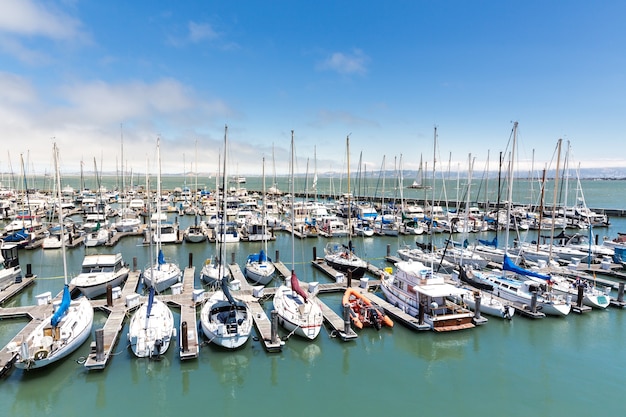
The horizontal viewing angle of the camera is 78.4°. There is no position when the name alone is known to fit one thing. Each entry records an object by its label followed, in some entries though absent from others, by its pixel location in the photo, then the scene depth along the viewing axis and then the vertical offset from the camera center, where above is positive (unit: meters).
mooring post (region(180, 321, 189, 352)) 17.44 -7.42
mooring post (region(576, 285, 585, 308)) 23.48 -7.04
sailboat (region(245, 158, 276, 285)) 28.31 -6.97
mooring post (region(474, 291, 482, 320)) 21.39 -7.09
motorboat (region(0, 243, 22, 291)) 26.30 -6.90
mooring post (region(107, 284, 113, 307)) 22.47 -7.29
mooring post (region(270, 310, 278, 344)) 18.39 -7.21
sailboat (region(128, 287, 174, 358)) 17.12 -7.29
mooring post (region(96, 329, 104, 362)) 16.03 -7.24
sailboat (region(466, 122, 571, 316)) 22.72 -6.85
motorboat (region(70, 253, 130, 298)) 24.28 -6.75
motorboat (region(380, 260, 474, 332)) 20.75 -6.82
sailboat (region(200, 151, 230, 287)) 27.20 -7.08
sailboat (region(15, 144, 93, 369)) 15.55 -7.22
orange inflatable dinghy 21.11 -7.59
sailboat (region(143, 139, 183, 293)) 26.43 -7.00
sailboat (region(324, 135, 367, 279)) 30.81 -6.90
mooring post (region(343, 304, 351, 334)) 19.64 -7.35
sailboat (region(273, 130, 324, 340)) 19.22 -7.11
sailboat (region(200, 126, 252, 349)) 18.09 -7.13
